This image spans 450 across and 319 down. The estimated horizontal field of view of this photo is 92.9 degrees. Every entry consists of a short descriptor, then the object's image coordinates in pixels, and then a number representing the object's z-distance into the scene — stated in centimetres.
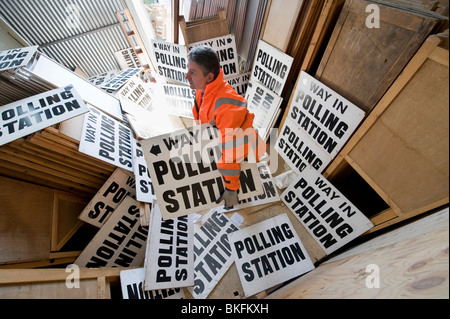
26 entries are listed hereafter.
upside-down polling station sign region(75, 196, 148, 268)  270
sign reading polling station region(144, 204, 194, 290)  222
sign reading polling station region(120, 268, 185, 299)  208
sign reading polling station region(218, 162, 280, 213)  291
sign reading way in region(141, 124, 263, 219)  190
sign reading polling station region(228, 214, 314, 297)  239
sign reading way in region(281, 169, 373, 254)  220
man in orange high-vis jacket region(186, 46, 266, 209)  200
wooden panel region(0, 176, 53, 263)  250
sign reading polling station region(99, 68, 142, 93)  477
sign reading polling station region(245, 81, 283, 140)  333
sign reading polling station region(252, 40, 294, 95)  292
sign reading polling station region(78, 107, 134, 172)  276
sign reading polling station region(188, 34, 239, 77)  369
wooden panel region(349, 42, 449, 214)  116
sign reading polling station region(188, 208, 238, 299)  241
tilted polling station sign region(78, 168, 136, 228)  285
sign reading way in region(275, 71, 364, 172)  213
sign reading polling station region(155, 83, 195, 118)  432
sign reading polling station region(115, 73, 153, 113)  477
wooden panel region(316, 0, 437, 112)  151
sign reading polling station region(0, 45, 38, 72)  256
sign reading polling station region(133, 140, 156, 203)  281
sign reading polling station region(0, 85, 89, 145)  231
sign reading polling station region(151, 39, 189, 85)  387
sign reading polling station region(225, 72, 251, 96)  408
